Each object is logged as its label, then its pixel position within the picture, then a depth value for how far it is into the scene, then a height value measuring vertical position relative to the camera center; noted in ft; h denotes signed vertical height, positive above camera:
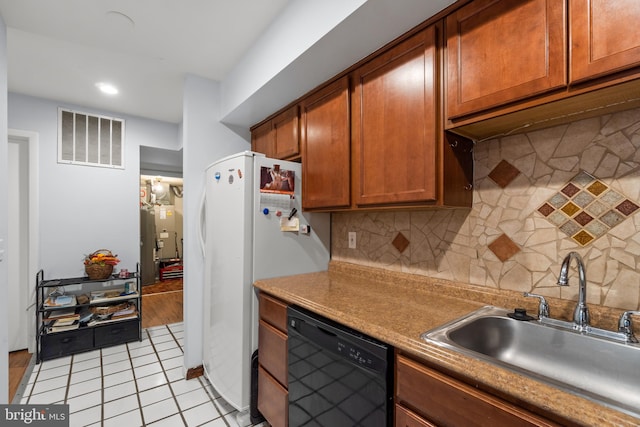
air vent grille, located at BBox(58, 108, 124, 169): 9.69 +2.63
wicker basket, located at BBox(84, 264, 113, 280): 9.45 -1.82
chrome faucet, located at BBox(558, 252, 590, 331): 3.27 -0.92
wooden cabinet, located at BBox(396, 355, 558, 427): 2.38 -1.72
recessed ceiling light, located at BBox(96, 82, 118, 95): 8.43 +3.78
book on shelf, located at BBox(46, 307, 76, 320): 9.00 -3.11
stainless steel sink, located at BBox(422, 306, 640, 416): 2.87 -1.53
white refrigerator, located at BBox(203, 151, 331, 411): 5.75 -0.68
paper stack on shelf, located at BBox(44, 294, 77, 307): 8.80 -2.64
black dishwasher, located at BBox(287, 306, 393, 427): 3.35 -2.13
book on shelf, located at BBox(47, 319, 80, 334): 8.54 -3.34
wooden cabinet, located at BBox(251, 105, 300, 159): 7.00 +2.08
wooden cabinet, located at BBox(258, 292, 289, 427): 5.04 -2.69
